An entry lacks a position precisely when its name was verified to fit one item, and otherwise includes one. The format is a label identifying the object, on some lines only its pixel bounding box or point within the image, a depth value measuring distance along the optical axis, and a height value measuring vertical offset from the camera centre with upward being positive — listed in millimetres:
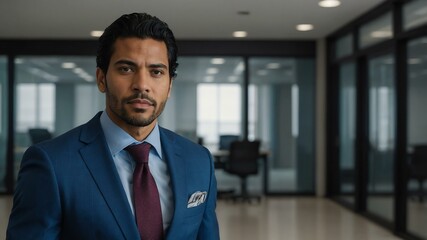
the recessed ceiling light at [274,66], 9586 +942
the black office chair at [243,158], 8625 -630
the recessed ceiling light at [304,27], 7950 +1388
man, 1069 -105
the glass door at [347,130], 8133 -174
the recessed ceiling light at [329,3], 6344 +1391
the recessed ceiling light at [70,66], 9570 +954
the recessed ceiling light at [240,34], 8633 +1392
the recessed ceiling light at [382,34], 6531 +1078
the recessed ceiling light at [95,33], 8641 +1392
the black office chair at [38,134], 9428 -270
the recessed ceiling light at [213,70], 9586 +869
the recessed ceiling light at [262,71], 9586 +852
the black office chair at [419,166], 5609 -496
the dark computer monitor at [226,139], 9625 -362
